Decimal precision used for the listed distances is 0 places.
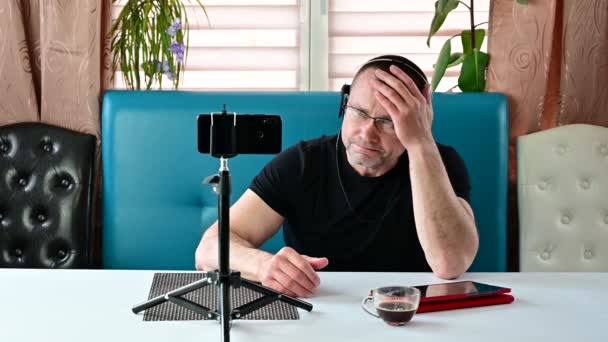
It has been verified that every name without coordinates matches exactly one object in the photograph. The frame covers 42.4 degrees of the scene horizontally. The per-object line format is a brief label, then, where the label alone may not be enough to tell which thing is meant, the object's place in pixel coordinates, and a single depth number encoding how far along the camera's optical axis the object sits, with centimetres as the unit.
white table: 117
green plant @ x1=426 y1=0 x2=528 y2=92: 258
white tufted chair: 245
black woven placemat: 126
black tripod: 118
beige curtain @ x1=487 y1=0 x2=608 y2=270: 256
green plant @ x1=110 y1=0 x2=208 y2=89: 255
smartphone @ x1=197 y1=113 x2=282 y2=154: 119
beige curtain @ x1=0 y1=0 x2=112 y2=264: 252
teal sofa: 244
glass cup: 121
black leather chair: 246
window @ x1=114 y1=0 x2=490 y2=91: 284
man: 170
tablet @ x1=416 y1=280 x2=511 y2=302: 134
